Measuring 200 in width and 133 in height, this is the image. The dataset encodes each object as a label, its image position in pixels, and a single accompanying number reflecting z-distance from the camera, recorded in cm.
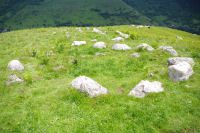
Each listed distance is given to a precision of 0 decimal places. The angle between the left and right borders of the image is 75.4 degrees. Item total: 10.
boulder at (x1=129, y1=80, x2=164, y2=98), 1075
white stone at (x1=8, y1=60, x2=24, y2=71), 1557
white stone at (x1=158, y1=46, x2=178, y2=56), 1782
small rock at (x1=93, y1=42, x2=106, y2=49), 2098
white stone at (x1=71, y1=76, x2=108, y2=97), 1085
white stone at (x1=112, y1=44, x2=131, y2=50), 2038
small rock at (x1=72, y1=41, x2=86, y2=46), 2256
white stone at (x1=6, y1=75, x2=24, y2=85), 1320
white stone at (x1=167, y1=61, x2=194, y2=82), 1166
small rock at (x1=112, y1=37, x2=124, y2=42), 2453
